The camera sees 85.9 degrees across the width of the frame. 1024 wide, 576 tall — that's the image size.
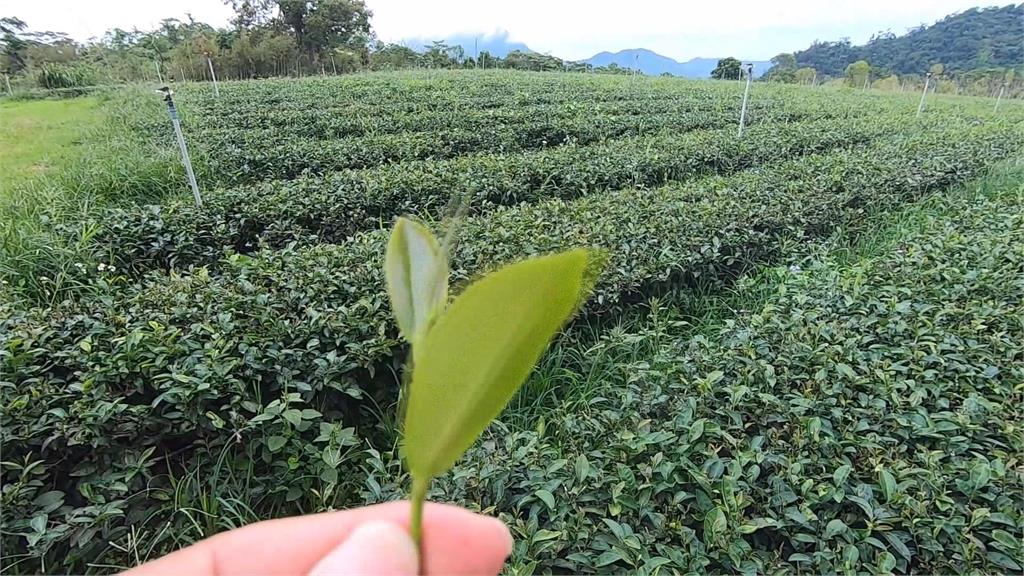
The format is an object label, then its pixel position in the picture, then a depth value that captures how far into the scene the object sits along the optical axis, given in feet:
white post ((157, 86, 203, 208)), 8.91
